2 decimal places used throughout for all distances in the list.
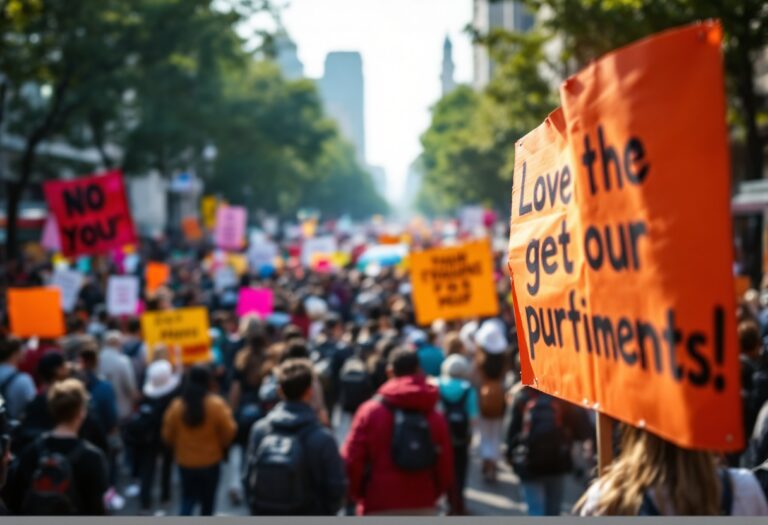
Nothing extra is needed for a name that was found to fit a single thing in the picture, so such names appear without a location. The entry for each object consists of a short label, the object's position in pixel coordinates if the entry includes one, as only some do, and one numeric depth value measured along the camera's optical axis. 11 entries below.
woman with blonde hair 2.55
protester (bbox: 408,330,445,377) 9.05
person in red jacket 5.27
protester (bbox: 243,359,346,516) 5.01
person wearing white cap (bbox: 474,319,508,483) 8.78
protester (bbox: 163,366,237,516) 6.96
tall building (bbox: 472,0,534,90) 90.56
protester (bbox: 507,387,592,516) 6.21
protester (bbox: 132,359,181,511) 8.12
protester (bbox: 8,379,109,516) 4.48
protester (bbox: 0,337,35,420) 6.94
